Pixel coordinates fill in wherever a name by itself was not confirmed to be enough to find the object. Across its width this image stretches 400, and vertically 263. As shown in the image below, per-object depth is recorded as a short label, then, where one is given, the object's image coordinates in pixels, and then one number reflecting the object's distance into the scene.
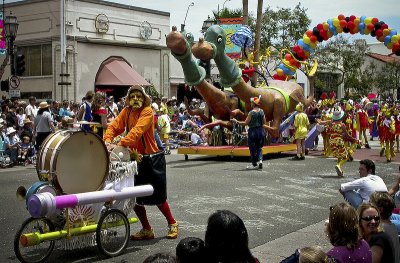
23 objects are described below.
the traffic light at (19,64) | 19.05
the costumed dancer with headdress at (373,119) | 24.06
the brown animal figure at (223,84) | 14.89
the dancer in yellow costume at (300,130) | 16.94
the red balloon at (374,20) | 20.86
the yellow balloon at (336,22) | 21.14
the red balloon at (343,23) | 21.06
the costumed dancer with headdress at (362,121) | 20.81
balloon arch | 20.75
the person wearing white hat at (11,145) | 15.28
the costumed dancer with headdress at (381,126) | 16.78
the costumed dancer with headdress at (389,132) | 16.52
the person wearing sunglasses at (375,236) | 4.47
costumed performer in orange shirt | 7.08
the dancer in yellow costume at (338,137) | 13.16
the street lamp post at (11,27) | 18.20
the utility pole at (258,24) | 25.06
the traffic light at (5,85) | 19.92
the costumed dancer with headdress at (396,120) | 17.41
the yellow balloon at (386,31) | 20.66
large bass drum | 6.26
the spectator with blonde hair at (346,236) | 3.94
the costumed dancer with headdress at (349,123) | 15.00
